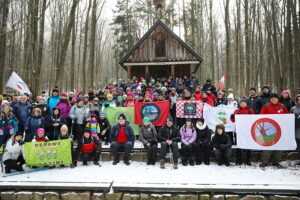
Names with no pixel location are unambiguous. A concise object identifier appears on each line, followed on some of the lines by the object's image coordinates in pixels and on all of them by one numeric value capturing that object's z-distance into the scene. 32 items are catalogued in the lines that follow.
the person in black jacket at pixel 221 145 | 6.27
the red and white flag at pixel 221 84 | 15.24
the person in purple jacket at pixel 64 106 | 7.48
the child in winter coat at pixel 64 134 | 6.28
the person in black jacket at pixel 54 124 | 6.61
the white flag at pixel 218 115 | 7.32
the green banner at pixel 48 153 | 5.97
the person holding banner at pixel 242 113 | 6.39
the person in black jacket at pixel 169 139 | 6.29
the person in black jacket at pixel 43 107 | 6.86
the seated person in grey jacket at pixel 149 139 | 6.50
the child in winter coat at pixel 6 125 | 6.24
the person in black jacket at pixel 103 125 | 7.57
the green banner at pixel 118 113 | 8.19
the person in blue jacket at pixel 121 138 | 6.53
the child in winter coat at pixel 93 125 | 7.01
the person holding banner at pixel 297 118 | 6.06
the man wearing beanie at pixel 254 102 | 7.18
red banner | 8.01
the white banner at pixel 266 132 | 6.11
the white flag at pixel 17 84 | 10.39
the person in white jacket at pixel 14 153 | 5.75
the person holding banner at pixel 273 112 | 6.25
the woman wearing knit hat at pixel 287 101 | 6.62
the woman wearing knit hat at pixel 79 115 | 7.30
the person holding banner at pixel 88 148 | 6.40
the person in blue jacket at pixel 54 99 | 7.83
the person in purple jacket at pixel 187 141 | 6.40
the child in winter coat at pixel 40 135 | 6.14
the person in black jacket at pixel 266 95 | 7.08
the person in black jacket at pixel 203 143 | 6.43
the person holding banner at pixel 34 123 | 6.41
